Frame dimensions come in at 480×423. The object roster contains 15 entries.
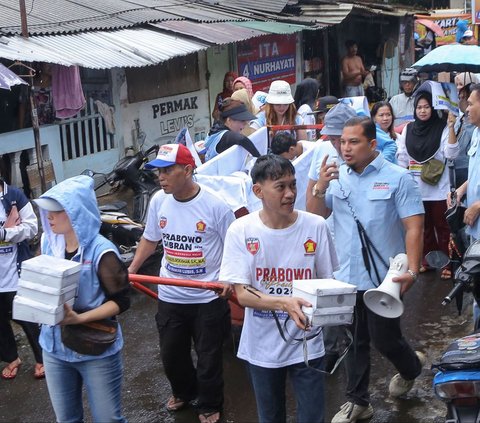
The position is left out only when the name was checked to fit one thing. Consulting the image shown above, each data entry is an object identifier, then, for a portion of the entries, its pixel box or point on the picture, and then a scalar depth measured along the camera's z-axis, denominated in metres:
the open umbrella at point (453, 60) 7.53
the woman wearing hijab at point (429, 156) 7.77
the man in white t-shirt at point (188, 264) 5.11
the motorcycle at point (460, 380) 3.86
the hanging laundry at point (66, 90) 10.88
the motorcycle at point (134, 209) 8.47
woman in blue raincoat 4.16
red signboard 15.69
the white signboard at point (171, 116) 13.17
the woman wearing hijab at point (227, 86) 13.69
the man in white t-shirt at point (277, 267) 4.01
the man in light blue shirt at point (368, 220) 4.74
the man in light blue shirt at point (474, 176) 5.38
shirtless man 18.02
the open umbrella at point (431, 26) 20.77
